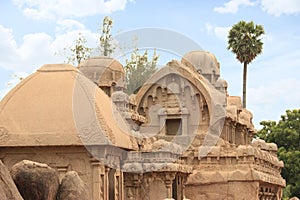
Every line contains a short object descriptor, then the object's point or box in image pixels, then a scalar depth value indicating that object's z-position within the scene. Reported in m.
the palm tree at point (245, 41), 44.03
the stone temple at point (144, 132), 18.62
